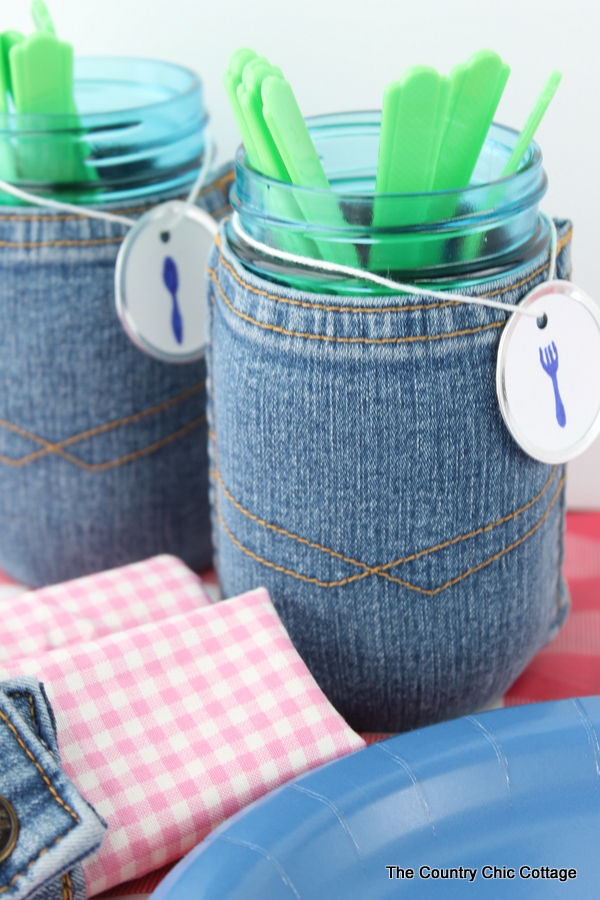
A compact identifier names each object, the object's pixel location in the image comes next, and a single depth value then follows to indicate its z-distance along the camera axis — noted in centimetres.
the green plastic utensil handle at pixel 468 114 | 33
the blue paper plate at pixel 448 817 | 31
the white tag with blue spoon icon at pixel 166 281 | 45
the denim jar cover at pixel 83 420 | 46
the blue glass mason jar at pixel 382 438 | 35
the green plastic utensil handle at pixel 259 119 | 33
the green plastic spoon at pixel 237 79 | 35
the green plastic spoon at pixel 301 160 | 32
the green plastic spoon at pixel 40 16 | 44
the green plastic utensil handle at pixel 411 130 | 31
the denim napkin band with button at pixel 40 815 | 29
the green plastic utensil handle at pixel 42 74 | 41
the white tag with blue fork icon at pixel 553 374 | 35
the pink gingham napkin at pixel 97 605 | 42
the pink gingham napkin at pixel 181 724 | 34
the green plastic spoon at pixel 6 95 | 43
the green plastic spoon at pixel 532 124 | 34
